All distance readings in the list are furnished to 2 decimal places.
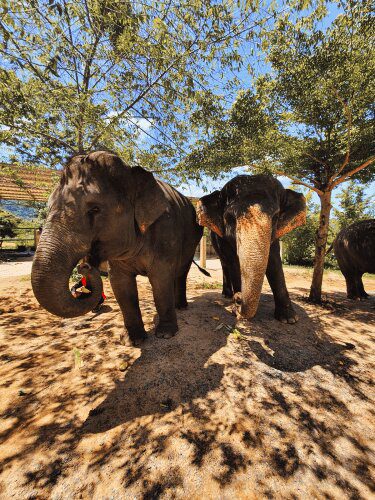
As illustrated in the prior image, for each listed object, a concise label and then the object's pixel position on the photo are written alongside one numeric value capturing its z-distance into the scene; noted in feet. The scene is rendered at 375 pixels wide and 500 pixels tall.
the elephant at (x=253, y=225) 10.65
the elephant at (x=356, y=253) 20.22
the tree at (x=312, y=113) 13.64
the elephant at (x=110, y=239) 6.60
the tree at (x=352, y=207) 55.88
